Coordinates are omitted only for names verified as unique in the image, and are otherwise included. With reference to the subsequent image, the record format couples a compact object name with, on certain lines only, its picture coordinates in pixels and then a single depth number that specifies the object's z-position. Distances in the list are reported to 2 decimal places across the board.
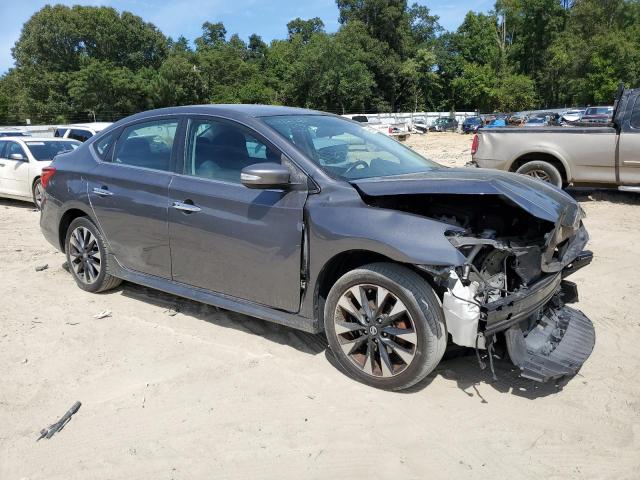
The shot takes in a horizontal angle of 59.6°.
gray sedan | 3.24
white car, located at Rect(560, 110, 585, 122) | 36.35
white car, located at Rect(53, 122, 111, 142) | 14.56
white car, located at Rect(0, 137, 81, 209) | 10.80
